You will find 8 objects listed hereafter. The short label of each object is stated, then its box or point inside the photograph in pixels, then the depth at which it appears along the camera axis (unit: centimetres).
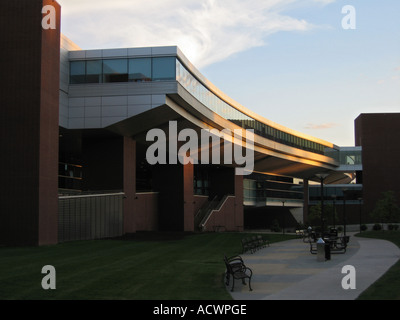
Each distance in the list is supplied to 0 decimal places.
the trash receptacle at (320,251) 1989
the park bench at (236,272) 1328
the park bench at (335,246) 2419
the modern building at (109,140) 2777
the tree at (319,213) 7502
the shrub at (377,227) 5839
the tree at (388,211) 5316
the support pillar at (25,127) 2747
